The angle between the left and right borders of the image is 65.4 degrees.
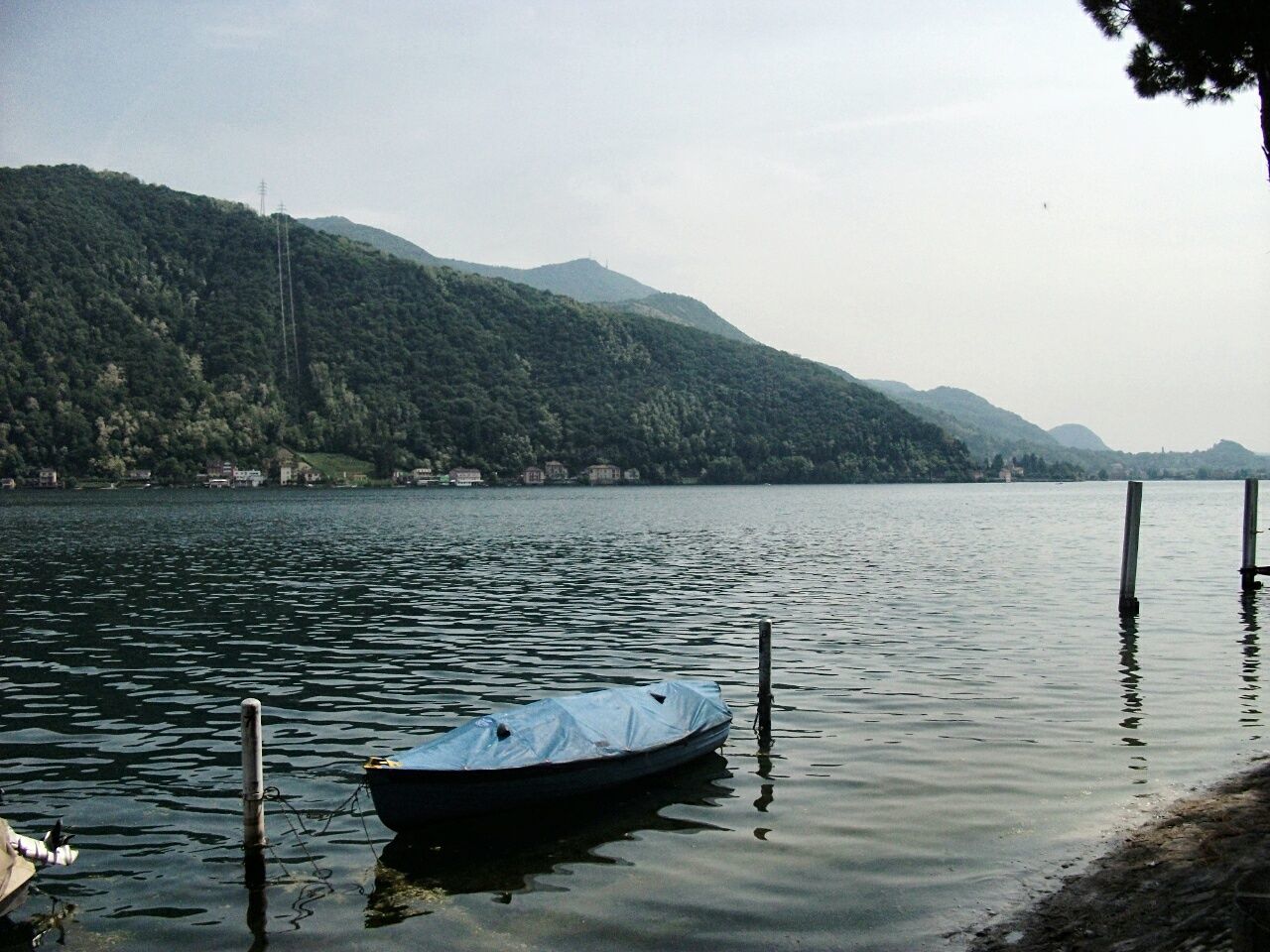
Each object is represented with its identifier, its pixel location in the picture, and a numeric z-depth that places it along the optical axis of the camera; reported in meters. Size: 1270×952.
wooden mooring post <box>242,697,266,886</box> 12.52
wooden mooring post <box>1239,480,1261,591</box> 37.19
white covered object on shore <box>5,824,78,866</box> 11.77
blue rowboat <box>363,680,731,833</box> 13.82
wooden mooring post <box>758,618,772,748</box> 19.08
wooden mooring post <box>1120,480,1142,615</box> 34.16
